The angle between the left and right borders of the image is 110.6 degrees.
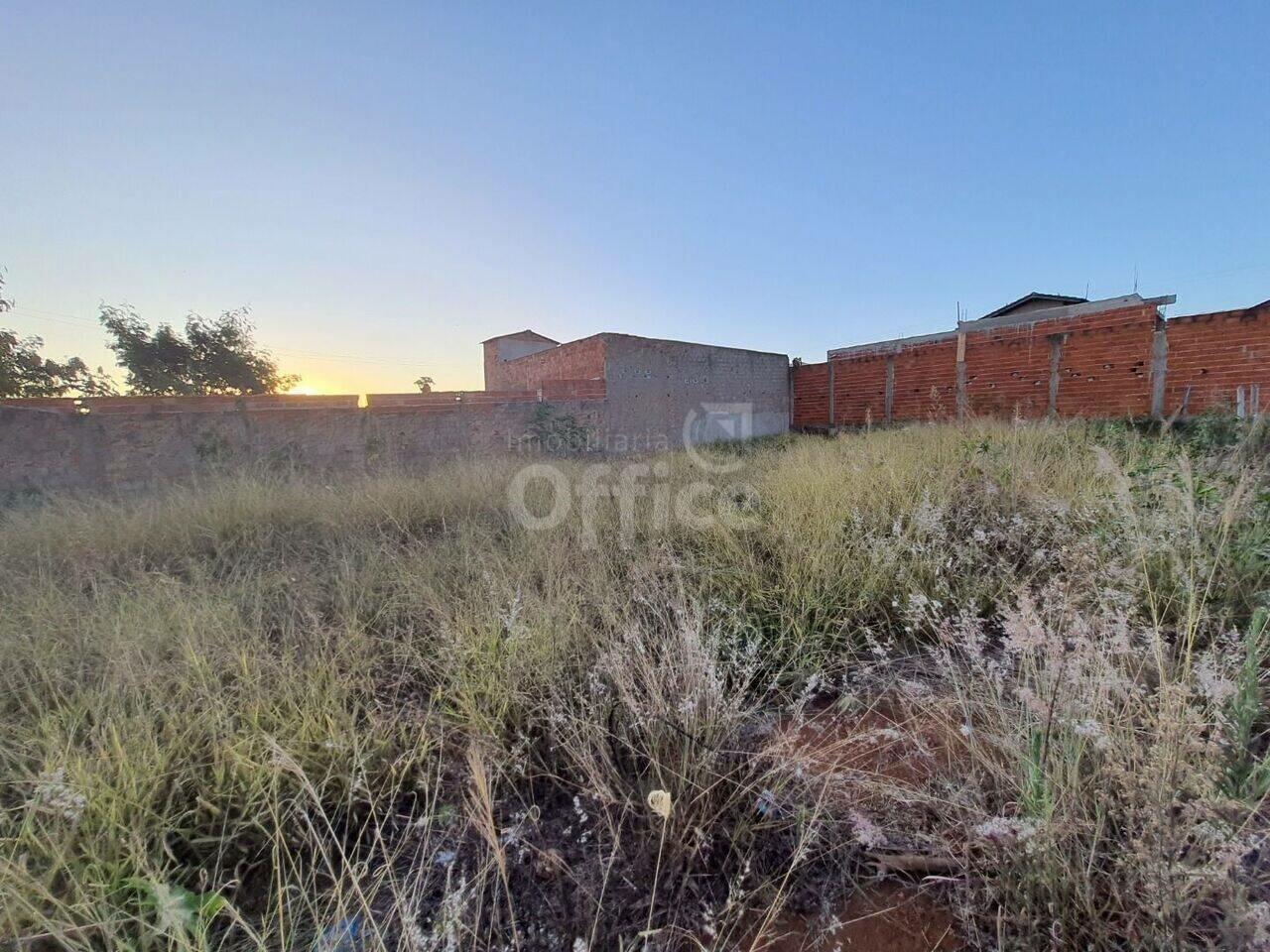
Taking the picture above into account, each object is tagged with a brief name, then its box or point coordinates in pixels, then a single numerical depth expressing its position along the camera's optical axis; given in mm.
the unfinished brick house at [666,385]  9789
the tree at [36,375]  11938
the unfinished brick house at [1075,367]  7250
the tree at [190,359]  14812
